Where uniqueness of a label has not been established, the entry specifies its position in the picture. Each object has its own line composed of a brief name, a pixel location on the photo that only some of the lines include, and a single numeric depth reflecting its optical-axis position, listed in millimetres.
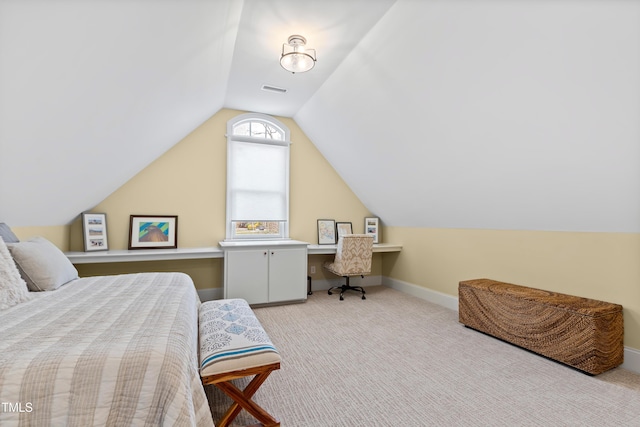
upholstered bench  1473
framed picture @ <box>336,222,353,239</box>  4776
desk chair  4023
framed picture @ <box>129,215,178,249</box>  3637
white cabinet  3633
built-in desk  3053
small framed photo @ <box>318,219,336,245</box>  4664
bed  978
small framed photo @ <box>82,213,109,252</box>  3326
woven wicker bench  2119
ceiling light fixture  2555
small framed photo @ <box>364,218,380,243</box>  4961
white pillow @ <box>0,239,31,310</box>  1601
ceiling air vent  3530
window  4227
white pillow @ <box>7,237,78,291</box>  1944
